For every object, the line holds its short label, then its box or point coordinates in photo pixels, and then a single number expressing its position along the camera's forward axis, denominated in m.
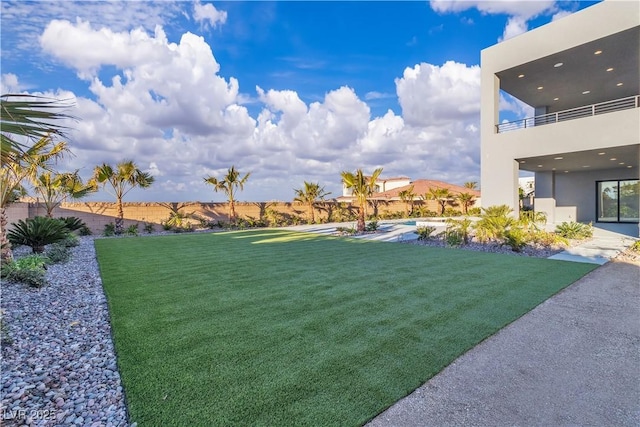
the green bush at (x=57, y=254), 8.49
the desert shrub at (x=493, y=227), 11.05
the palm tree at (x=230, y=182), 20.55
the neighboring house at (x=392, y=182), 53.75
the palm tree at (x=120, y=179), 16.41
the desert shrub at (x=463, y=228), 11.82
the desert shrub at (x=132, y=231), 17.23
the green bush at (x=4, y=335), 3.53
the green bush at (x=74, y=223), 14.58
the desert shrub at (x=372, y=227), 17.55
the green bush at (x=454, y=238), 11.59
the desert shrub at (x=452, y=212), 32.22
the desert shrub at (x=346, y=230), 16.86
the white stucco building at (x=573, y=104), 11.23
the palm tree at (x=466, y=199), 33.06
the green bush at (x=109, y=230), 16.86
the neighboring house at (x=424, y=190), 34.64
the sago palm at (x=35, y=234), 9.26
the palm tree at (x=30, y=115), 3.18
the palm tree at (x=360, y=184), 17.41
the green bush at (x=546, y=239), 10.60
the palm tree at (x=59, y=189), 14.67
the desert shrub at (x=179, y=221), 19.28
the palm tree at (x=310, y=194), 24.62
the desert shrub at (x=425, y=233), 13.32
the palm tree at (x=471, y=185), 45.22
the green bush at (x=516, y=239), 10.04
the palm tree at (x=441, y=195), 31.33
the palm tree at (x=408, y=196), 30.49
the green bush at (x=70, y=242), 11.35
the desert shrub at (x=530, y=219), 11.22
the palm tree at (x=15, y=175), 7.00
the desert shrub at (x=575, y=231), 12.45
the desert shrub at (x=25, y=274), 5.83
